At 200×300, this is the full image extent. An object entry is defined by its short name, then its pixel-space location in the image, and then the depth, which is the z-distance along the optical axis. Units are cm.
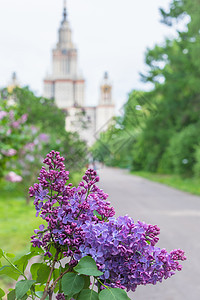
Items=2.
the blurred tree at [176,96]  1452
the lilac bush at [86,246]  64
